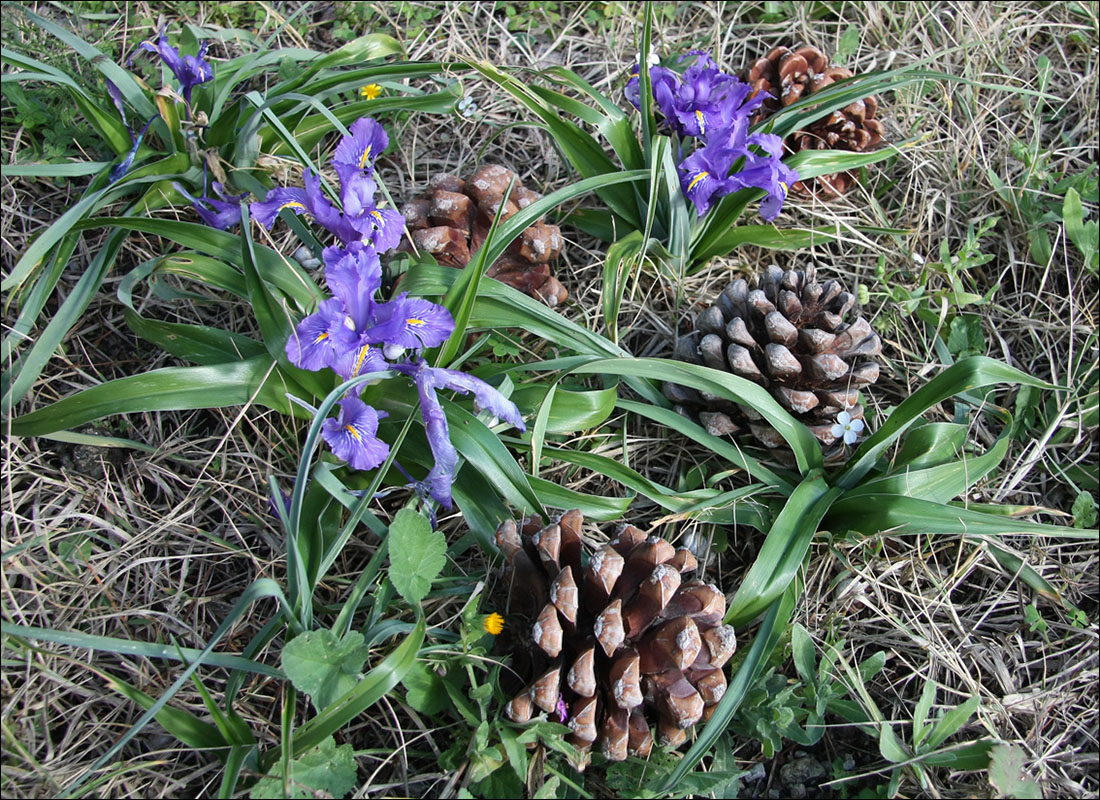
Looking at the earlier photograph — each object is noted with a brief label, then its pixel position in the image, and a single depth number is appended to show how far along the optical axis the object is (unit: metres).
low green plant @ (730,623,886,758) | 0.44
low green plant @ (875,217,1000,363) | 0.56
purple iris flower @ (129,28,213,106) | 0.51
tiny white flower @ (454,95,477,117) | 0.57
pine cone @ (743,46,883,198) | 0.59
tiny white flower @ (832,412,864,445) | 0.50
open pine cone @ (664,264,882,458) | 0.49
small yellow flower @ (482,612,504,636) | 0.43
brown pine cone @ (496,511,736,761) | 0.41
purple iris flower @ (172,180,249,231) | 0.51
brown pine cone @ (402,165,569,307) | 0.52
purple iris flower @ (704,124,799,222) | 0.52
